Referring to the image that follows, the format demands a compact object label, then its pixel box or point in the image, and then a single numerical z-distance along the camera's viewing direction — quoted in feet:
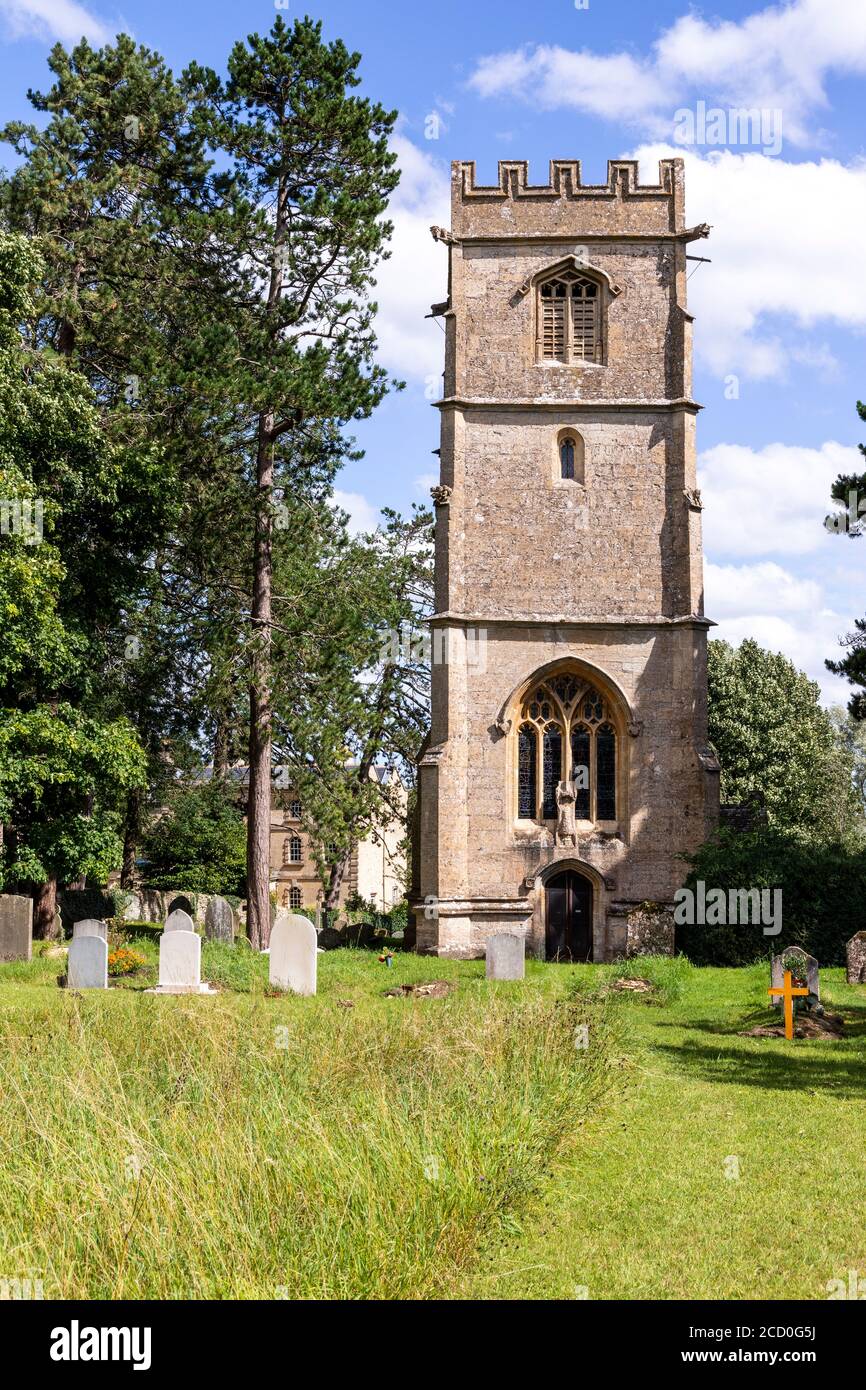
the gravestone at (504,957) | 63.05
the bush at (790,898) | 77.20
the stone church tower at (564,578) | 81.71
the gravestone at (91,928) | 66.28
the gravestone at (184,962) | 58.80
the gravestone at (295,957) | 58.23
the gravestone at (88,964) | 60.08
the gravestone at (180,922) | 63.77
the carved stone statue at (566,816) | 81.76
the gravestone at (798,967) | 50.27
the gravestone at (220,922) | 80.74
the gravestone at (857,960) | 64.59
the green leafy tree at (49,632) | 76.18
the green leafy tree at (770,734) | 137.69
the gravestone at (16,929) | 69.77
